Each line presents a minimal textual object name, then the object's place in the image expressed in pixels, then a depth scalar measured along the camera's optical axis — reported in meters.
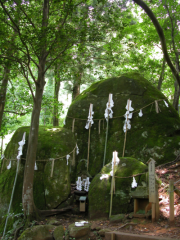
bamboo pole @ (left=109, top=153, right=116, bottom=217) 6.29
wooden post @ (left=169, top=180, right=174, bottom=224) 4.89
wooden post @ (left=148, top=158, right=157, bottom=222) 5.24
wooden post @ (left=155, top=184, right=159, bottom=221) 5.35
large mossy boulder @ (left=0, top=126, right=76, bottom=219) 7.40
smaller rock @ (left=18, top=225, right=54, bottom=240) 5.36
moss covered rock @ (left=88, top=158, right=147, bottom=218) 6.39
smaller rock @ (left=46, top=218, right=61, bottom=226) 6.23
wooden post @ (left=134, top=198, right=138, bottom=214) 5.68
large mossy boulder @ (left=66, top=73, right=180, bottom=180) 8.98
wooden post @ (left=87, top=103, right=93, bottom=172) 10.03
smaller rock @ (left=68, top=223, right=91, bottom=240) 5.27
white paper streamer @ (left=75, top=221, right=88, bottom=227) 5.57
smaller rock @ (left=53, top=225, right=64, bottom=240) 5.41
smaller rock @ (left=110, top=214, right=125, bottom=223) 5.75
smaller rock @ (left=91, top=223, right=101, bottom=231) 5.46
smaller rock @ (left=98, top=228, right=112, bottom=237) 5.12
